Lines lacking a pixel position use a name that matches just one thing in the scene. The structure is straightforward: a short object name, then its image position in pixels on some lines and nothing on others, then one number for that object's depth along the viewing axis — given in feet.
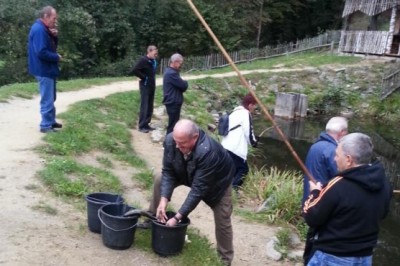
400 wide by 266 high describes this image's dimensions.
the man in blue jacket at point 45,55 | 23.59
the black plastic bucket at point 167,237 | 15.53
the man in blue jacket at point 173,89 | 29.14
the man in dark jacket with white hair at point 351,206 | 11.22
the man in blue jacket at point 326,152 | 15.57
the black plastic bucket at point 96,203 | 16.56
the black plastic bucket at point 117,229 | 15.56
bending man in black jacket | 14.58
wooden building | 74.38
